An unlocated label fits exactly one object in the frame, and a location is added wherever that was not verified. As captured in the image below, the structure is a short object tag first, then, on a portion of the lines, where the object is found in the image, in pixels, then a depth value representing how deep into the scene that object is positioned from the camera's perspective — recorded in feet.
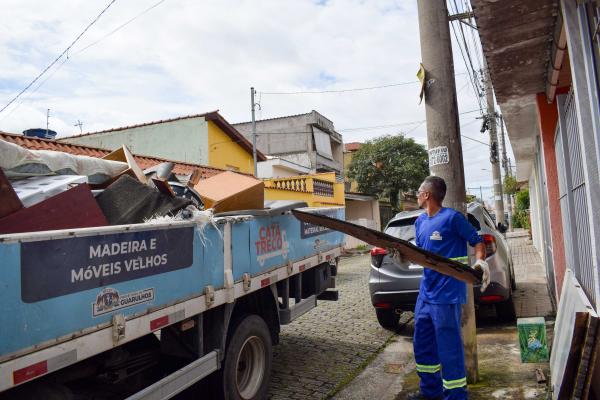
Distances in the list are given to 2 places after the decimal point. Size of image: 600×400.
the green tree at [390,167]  92.89
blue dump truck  6.89
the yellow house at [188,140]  64.49
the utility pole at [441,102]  14.88
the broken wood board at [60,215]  8.10
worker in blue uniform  11.73
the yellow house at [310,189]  51.49
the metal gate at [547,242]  24.25
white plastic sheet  9.77
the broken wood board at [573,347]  8.78
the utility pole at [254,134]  66.97
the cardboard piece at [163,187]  11.08
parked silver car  18.47
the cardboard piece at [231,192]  13.41
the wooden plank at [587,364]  8.70
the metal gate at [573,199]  11.74
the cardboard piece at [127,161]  12.04
